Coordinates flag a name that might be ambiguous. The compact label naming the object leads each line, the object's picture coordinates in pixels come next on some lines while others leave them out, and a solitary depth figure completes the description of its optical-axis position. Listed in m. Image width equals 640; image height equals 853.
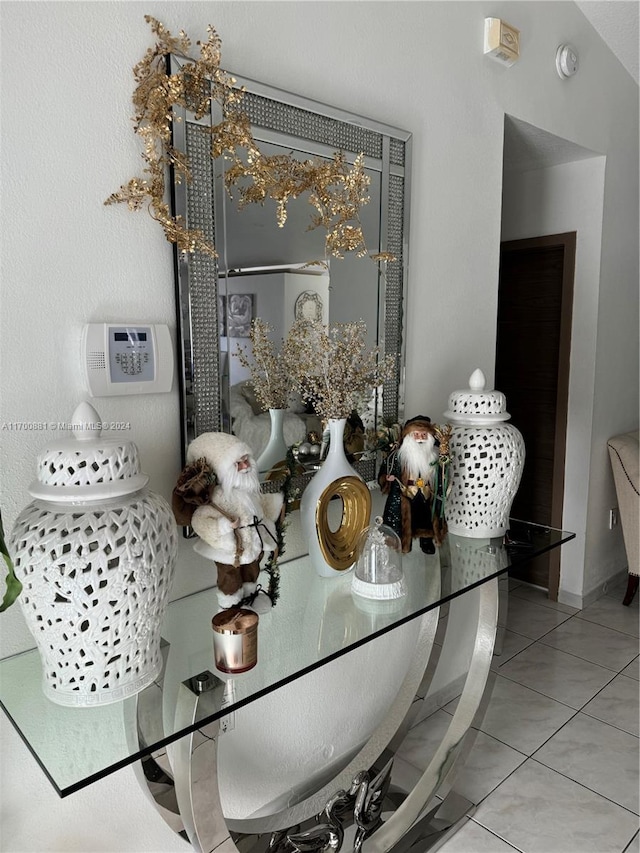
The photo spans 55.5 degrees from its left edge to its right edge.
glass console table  0.97
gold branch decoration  1.18
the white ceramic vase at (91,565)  0.92
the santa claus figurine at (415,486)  1.48
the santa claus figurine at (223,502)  1.12
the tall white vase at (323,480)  1.42
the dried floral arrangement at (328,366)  1.41
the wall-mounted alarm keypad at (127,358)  1.16
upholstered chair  2.98
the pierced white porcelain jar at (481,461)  1.62
